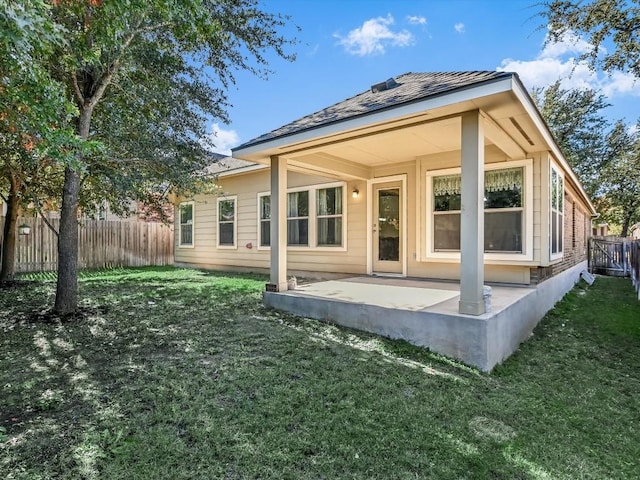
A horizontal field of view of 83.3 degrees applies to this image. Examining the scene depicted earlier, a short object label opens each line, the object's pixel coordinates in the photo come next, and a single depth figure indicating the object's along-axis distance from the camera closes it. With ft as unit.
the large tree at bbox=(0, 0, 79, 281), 7.58
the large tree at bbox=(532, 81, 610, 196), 63.36
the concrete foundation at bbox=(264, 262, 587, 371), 11.87
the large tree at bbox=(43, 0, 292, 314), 14.07
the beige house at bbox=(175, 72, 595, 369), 12.52
